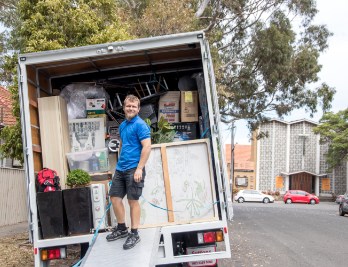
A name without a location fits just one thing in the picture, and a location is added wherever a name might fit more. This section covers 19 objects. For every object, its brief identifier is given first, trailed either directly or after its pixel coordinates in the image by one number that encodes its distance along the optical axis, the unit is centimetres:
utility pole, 4526
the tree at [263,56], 2217
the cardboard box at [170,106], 746
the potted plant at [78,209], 602
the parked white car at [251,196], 4566
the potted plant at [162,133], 671
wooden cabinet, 660
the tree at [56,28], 1082
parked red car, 4516
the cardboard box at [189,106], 724
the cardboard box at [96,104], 741
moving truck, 576
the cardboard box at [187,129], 729
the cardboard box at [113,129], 742
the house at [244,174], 5538
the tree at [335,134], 4684
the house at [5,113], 1967
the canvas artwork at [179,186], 602
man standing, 565
